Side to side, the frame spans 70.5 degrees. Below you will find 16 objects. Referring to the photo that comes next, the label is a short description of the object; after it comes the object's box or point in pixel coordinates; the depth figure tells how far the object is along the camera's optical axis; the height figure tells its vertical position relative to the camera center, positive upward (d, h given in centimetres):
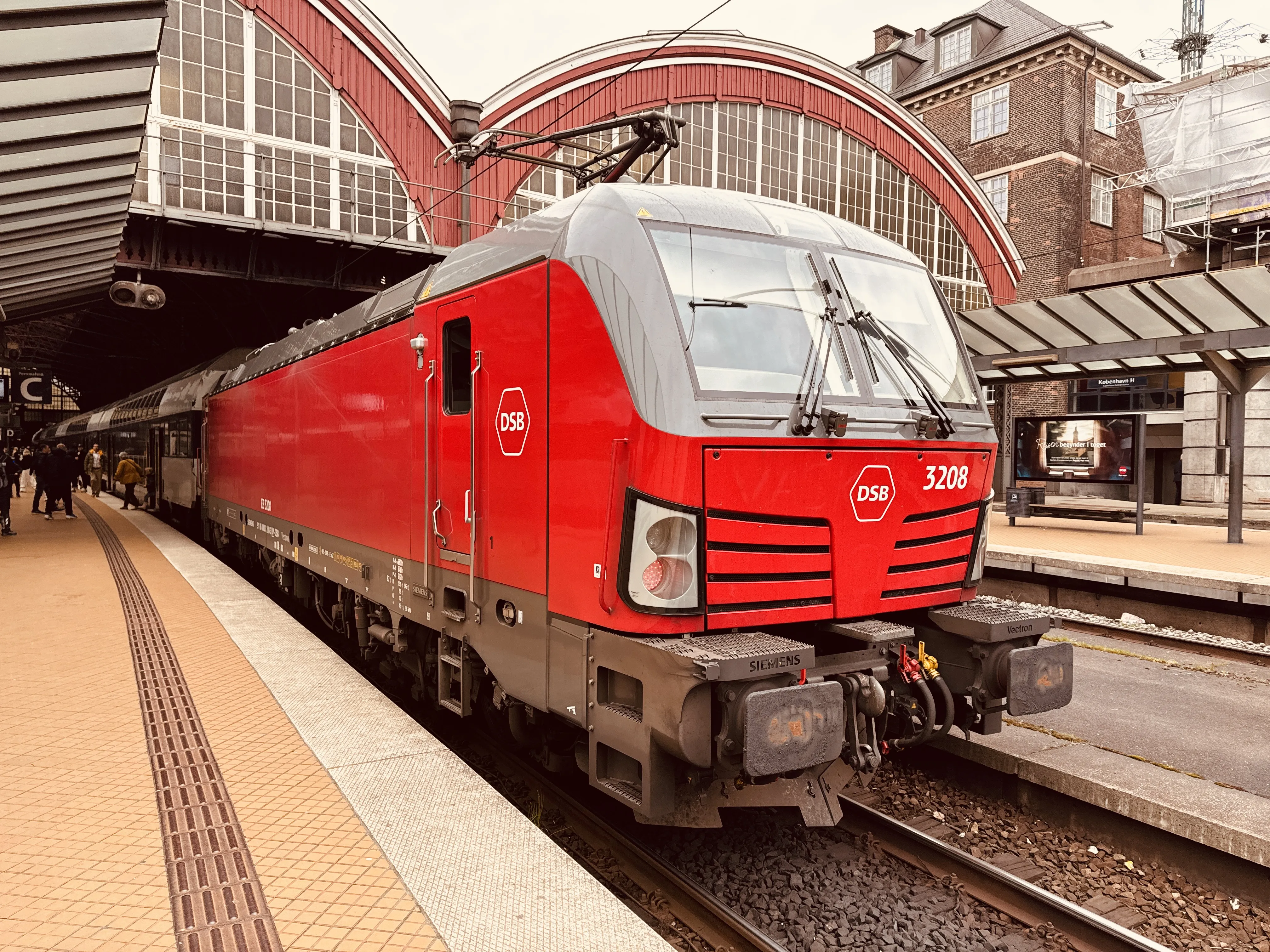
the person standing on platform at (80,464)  3597 -85
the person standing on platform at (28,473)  3522 -123
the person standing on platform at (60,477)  1973 -74
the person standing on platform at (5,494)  1638 -94
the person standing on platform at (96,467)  3145 -85
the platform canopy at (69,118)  686 +307
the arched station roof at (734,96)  2350 +1011
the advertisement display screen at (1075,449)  1541 -7
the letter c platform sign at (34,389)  2342 +142
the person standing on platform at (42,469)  1981 -58
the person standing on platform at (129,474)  2352 -80
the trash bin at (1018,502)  1691 -109
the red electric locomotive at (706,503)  375 -28
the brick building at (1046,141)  3234 +1155
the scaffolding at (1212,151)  2253 +777
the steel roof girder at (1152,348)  1181 +138
